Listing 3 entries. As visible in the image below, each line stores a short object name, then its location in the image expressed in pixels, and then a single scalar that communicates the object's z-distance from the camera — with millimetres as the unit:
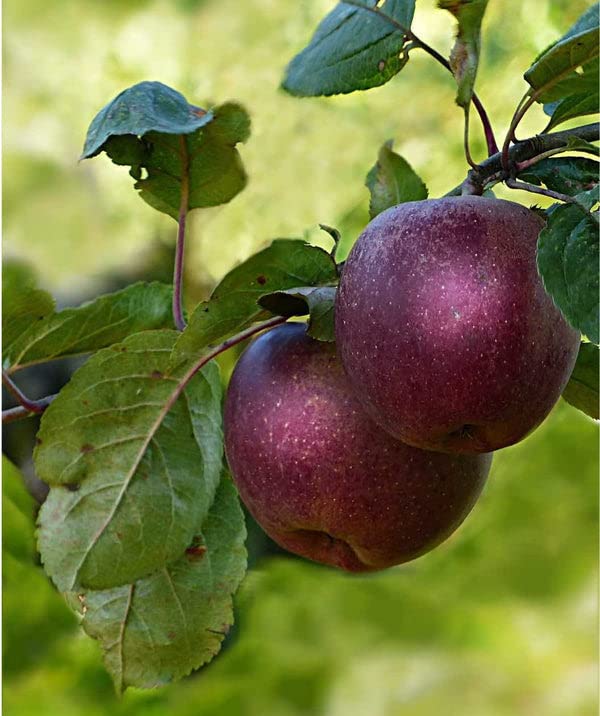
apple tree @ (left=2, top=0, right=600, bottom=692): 1072
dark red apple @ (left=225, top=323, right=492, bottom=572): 1123
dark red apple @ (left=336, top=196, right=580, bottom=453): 1071
